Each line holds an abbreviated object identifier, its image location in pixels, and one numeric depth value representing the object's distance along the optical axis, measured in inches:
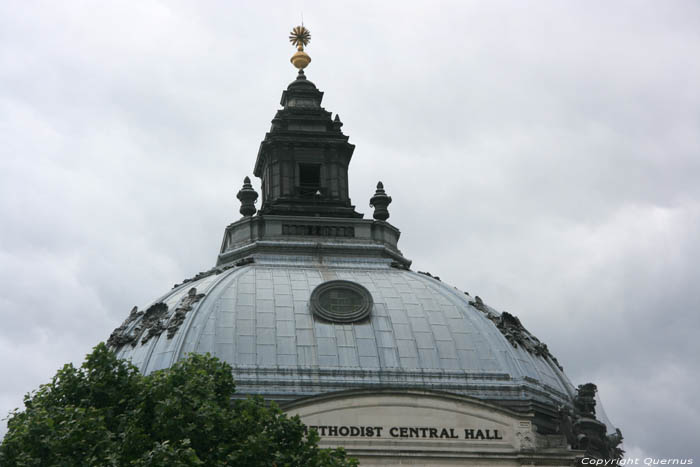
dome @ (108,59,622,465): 2507.4
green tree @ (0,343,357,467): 1900.8
